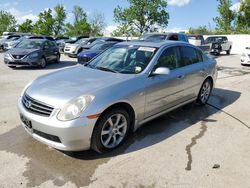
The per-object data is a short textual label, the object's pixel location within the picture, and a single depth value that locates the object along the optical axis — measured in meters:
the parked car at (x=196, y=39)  14.32
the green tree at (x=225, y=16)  25.31
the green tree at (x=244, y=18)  22.86
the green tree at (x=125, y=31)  32.75
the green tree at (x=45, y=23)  38.14
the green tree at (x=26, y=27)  40.38
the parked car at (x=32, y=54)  9.43
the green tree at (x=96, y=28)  42.28
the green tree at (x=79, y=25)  39.97
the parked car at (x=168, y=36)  9.83
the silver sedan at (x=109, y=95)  2.63
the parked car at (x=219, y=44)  16.29
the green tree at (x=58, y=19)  39.10
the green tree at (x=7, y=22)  45.72
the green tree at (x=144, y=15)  31.59
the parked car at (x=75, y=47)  14.08
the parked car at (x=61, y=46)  17.79
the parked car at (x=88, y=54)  9.74
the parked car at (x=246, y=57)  10.52
